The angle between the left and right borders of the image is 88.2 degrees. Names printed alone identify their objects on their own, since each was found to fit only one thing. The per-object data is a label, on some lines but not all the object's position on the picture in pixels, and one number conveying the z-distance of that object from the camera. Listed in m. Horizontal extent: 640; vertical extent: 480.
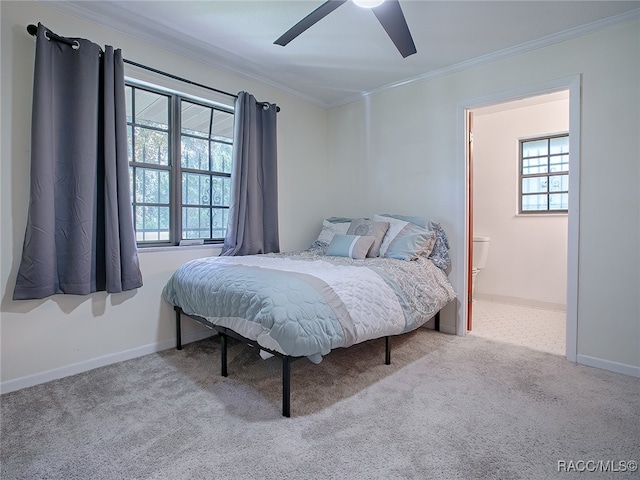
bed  1.67
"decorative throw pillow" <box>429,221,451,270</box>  2.99
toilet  4.22
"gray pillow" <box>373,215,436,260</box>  2.83
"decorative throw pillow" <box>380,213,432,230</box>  3.08
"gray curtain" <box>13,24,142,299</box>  1.98
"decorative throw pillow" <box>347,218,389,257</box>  3.01
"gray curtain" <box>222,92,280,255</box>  3.02
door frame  2.43
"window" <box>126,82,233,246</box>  2.64
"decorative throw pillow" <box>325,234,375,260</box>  2.90
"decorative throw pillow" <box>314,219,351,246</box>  3.48
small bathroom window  3.89
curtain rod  1.97
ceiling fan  1.72
